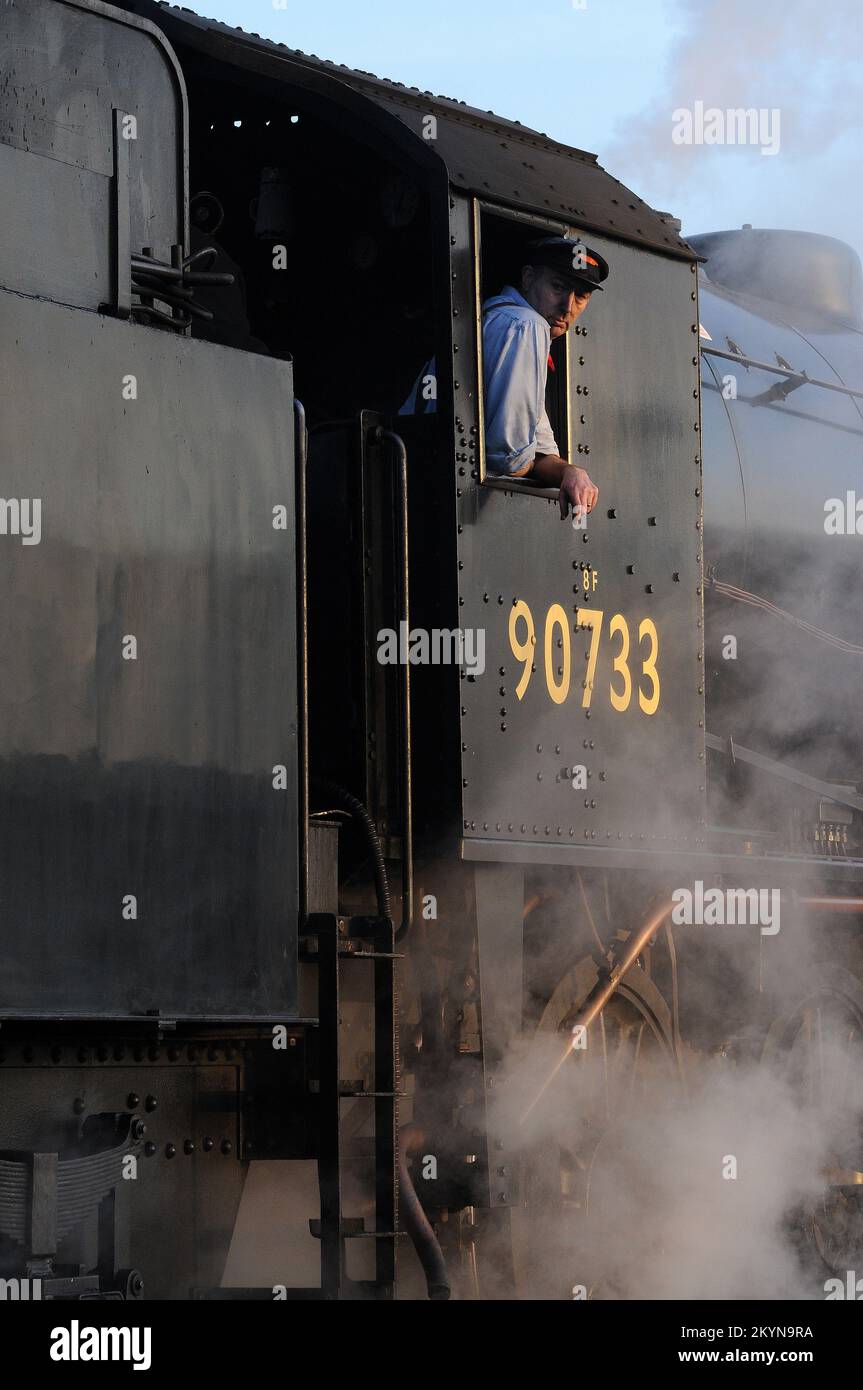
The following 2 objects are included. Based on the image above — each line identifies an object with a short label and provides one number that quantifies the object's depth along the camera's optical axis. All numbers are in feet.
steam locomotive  25.21
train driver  33.83
